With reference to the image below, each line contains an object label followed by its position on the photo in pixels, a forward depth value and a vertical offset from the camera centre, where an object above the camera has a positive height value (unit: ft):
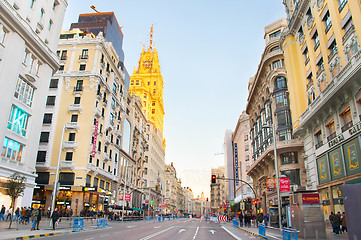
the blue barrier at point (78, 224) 74.25 -6.48
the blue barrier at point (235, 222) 123.96 -8.75
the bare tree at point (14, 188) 75.10 +2.55
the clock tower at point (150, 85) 354.95 +162.28
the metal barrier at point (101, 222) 90.43 -7.19
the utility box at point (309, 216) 55.26 -2.42
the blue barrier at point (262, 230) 66.56 -6.40
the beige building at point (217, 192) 536.01 +19.23
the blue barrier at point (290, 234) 43.70 -4.68
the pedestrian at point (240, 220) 122.53 -7.38
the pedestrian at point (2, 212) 87.99 -4.49
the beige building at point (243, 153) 252.83 +48.21
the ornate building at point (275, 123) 127.44 +41.02
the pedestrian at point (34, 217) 66.80 -4.36
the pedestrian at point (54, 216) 69.99 -4.24
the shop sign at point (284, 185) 72.43 +4.69
